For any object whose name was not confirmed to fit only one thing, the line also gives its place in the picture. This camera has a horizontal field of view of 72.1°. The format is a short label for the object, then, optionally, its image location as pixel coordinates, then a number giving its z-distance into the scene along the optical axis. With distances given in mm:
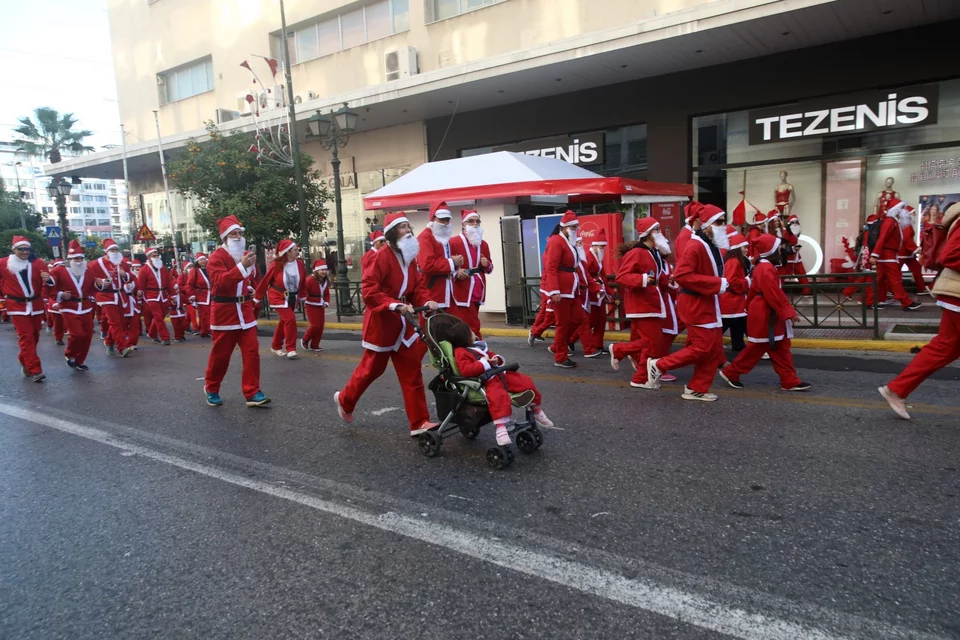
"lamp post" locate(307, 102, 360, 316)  15094
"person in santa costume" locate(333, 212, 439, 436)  5297
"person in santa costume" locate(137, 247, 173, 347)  13383
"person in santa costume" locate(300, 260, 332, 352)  10891
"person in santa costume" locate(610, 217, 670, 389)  6906
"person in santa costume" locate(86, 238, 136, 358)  11117
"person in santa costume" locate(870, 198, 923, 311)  11062
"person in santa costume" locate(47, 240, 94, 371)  9914
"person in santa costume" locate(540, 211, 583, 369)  8328
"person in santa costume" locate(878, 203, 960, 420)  4945
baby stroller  4762
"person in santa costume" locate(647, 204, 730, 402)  6125
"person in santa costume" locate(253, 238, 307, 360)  10430
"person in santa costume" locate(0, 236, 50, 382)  9414
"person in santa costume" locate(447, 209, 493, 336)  8305
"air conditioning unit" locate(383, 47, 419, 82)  18562
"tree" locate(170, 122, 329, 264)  17203
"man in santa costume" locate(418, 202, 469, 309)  7605
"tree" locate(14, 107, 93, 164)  58062
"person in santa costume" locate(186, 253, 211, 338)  10938
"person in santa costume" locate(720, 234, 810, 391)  6250
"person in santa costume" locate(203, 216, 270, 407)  6859
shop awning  12508
